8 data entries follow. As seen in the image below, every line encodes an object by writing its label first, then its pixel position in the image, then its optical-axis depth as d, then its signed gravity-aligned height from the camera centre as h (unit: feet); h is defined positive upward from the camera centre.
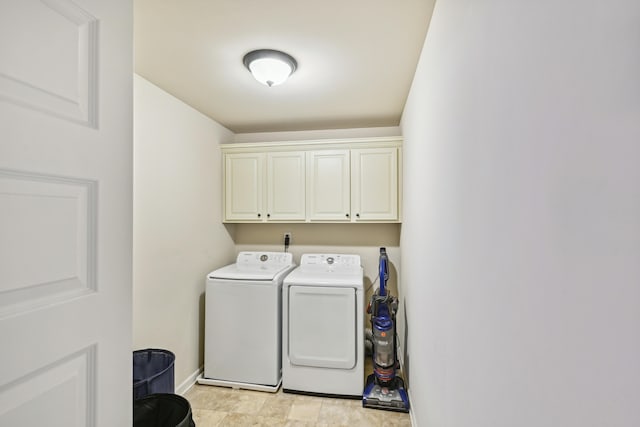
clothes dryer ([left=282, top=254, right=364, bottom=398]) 8.69 -3.38
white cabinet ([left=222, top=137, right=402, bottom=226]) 10.37 +1.07
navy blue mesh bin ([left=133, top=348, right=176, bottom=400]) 6.85 -3.21
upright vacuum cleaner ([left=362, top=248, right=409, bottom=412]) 8.14 -4.07
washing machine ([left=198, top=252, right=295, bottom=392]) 8.98 -3.34
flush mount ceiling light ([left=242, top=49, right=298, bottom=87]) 6.37 +3.00
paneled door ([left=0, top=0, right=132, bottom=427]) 2.25 +0.00
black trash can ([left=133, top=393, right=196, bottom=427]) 4.77 -2.97
